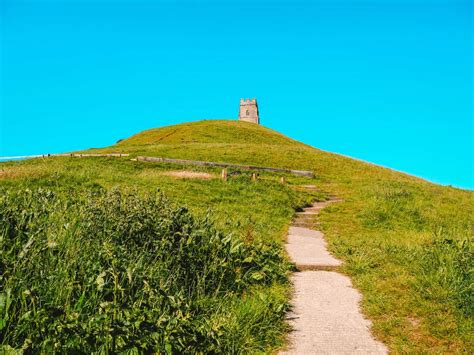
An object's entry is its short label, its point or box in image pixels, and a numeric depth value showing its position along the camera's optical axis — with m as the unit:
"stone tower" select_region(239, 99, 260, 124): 127.50
